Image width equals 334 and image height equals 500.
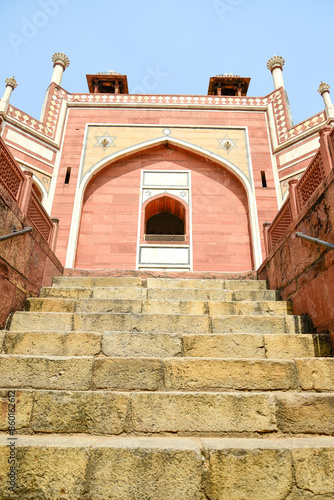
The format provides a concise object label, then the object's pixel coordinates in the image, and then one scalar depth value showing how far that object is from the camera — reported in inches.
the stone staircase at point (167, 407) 67.7
